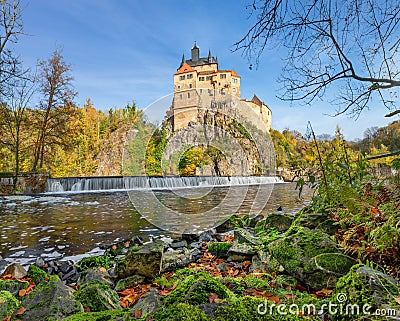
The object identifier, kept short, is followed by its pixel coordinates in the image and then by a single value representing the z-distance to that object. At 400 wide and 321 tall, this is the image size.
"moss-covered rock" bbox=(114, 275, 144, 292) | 2.64
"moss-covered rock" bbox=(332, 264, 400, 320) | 1.00
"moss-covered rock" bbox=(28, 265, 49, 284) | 2.79
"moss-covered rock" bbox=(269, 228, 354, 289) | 1.77
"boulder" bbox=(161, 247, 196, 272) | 3.12
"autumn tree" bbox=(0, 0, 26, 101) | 10.36
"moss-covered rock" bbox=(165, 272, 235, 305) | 1.26
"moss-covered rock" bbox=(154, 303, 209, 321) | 0.98
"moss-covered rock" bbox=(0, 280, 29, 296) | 2.14
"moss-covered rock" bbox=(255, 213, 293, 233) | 4.18
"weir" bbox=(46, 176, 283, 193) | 17.34
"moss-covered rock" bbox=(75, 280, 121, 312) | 1.61
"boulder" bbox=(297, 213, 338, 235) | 2.59
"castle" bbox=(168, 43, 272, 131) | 40.72
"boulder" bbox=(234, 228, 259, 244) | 3.41
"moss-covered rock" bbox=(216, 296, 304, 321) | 1.00
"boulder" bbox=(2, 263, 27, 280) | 3.16
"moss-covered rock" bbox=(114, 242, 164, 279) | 2.85
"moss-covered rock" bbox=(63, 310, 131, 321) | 1.17
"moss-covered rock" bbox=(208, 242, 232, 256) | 3.65
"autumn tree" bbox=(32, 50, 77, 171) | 18.36
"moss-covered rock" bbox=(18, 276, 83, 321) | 1.30
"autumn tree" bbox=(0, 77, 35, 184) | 17.19
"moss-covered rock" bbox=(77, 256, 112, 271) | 3.65
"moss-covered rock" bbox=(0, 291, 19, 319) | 1.43
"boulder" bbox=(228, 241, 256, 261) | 3.08
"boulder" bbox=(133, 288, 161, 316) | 1.30
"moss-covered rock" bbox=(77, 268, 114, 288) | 2.60
